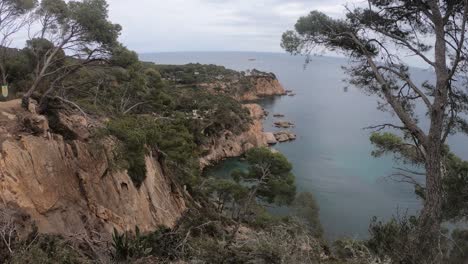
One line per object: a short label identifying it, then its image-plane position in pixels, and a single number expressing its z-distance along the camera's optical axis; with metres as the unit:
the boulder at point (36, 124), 8.95
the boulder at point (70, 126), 9.93
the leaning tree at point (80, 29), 9.15
